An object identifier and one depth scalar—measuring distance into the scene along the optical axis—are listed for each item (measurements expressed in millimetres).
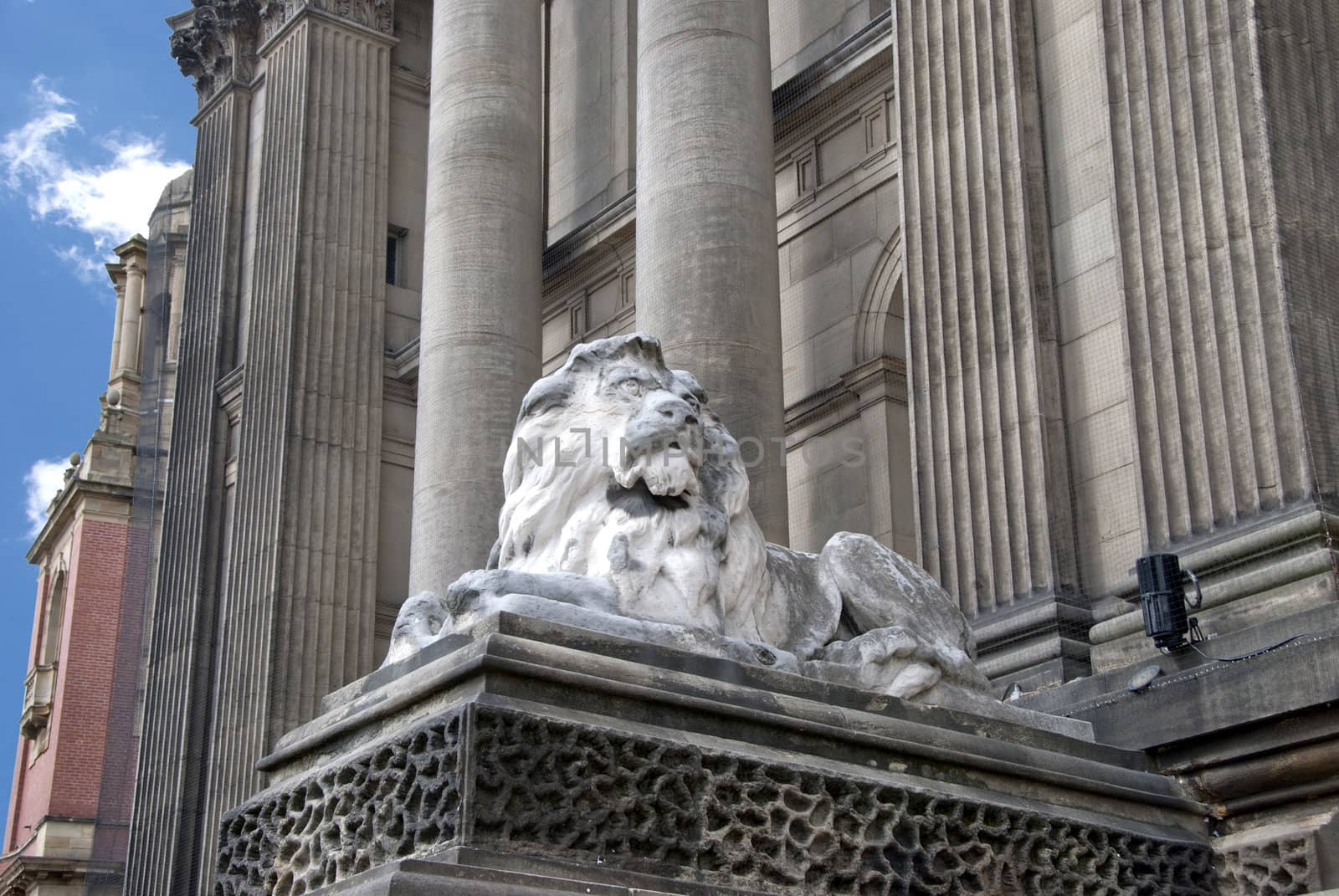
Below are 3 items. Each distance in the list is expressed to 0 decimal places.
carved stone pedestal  6102
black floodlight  9469
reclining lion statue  7289
